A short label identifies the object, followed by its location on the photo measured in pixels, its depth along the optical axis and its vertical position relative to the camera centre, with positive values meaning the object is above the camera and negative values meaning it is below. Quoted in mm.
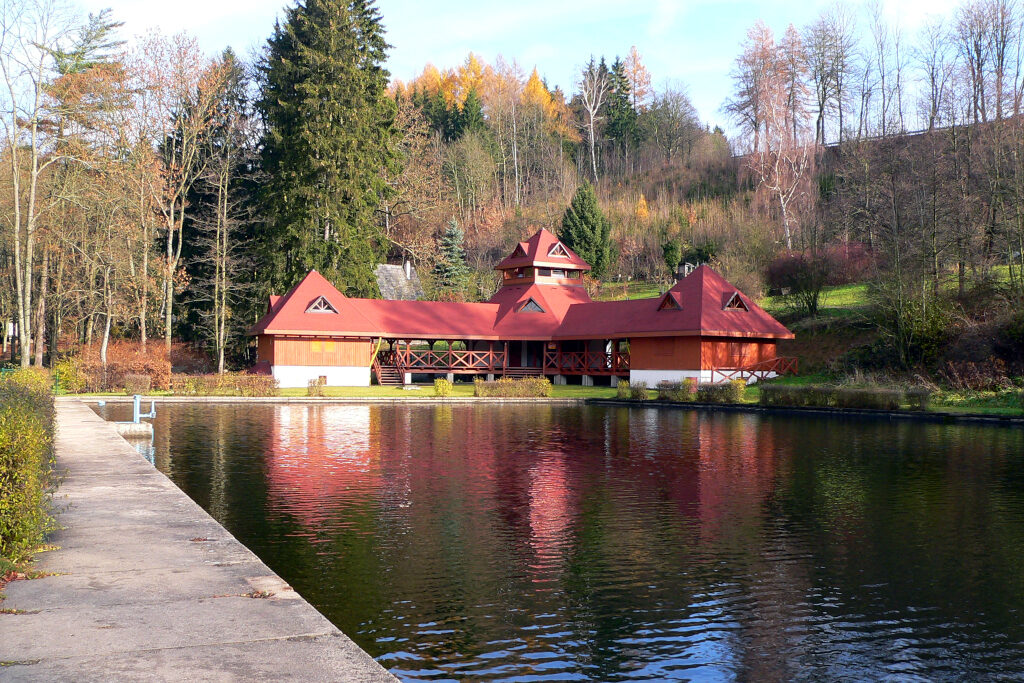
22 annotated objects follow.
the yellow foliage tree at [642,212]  72188 +11866
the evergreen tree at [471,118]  78938 +21852
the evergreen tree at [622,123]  83875 +22433
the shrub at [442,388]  38781 -1370
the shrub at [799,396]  32031 -1627
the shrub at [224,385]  37094 -1064
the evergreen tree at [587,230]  65500 +9557
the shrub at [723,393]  34250 -1562
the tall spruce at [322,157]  48188 +11464
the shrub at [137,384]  36531 -936
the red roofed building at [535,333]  42062 +1199
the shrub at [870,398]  30109 -1661
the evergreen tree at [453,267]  62219 +6526
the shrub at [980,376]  32281 -1014
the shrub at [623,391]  37188 -1555
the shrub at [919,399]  29656 -1657
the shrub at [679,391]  35969 -1536
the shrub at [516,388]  38969 -1439
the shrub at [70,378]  36344 -635
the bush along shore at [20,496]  7512 -1172
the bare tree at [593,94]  82188 +25468
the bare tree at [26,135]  27359 +7406
